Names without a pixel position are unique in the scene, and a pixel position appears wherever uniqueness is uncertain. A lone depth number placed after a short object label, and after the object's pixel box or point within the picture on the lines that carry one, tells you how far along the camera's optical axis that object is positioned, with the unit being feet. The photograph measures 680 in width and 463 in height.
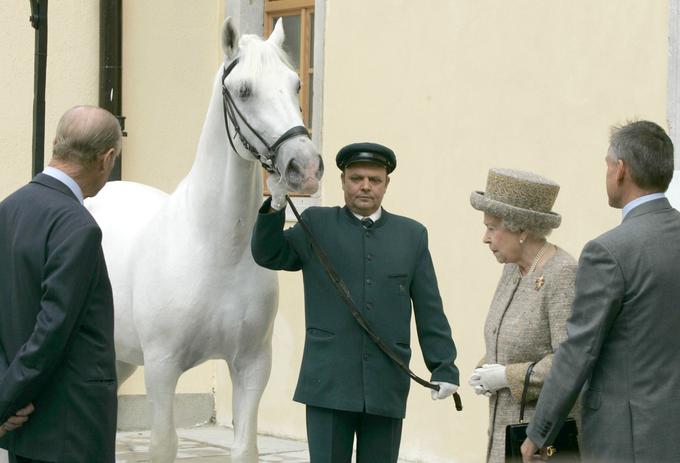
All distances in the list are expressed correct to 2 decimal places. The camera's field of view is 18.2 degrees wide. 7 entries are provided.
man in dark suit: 17.64
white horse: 26.07
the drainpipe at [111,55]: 47.10
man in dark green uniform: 22.63
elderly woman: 20.31
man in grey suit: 17.40
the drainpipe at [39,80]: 34.92
